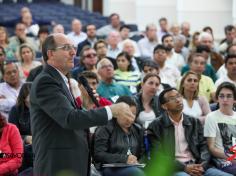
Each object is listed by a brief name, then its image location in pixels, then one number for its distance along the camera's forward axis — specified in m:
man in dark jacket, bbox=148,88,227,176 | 8.52
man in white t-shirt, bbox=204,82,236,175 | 8.72
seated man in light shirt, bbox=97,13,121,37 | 18.98
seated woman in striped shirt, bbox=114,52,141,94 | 12.22
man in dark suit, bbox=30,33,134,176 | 5.00
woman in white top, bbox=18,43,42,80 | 12.47
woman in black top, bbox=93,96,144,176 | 8.07
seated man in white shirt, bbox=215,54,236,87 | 11.49
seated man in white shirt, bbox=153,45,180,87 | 12.71
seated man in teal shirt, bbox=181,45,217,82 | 12.78
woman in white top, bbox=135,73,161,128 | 9.68
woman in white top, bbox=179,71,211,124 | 9.92
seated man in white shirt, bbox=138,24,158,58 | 16.53
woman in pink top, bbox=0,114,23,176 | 7.96
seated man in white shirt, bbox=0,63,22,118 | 10.38
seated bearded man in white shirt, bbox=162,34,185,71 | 14.60
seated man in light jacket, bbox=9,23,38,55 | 14.99
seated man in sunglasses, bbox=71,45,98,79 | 11.97
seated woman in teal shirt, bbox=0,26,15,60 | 14.38
